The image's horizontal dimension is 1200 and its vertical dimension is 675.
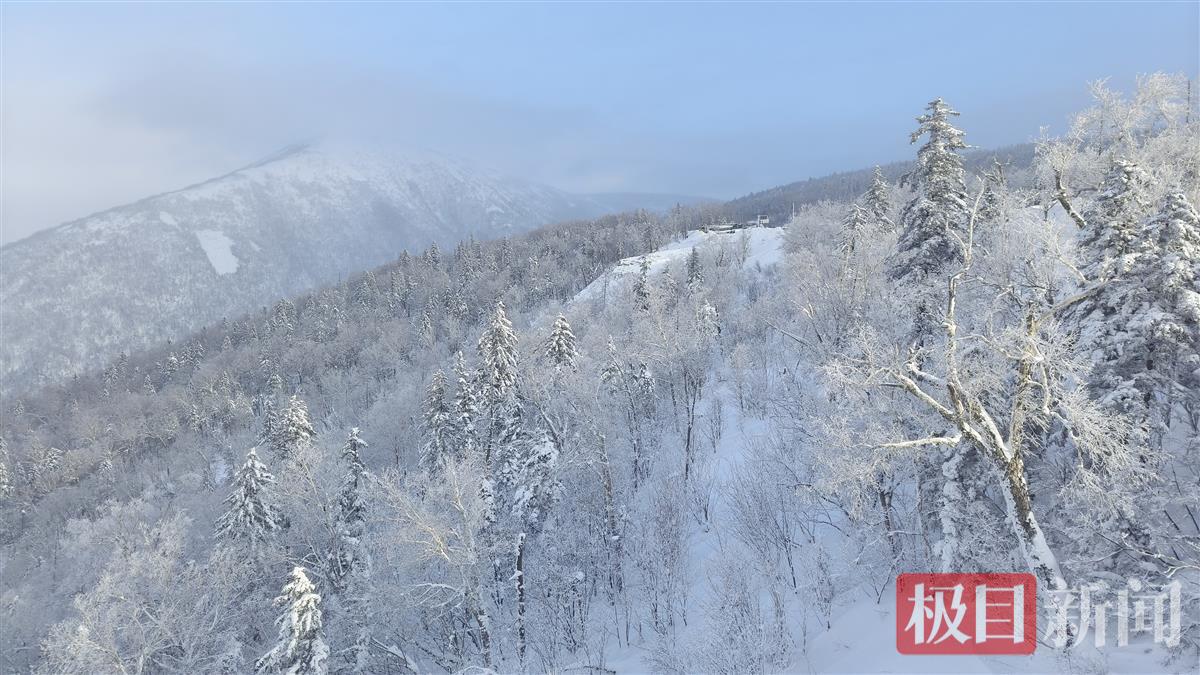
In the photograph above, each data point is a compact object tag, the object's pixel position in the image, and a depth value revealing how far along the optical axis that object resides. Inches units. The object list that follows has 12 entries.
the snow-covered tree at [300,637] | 780.0
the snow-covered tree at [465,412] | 1459.2
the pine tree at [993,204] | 925.8
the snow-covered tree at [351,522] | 1125.7
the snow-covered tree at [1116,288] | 513.3
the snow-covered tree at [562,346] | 1382.9
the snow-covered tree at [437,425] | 1497.3
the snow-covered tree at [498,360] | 1320.1
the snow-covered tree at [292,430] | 1434.3
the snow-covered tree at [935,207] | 815.1
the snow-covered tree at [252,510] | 1182.3
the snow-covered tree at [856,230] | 1104.2
